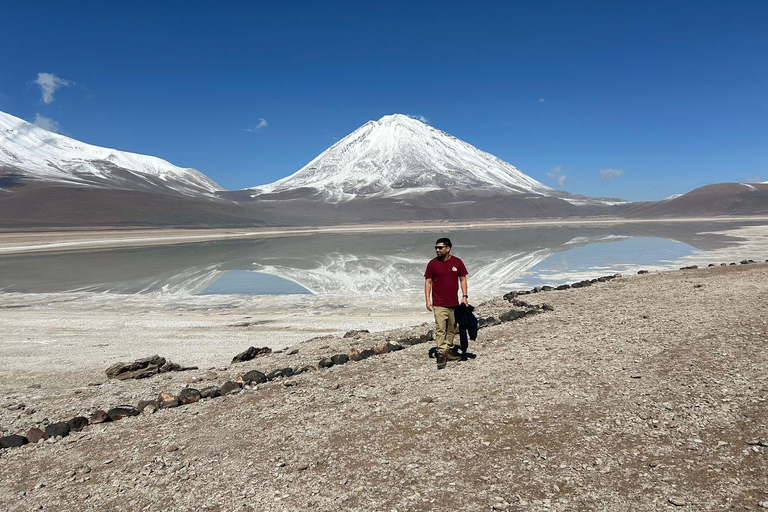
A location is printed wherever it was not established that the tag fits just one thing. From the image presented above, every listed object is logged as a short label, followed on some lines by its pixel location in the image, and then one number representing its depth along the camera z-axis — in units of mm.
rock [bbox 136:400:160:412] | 6245
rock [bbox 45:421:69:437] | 5543
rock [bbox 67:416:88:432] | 5709
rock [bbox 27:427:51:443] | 5441
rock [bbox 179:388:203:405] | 6359
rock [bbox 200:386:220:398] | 6504
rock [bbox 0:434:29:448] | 5312
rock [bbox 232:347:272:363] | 9000
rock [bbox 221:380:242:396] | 6570
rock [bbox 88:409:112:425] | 5918
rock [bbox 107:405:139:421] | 5984
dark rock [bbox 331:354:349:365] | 7695
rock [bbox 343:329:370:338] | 10247
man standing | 6684
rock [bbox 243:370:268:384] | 6906
